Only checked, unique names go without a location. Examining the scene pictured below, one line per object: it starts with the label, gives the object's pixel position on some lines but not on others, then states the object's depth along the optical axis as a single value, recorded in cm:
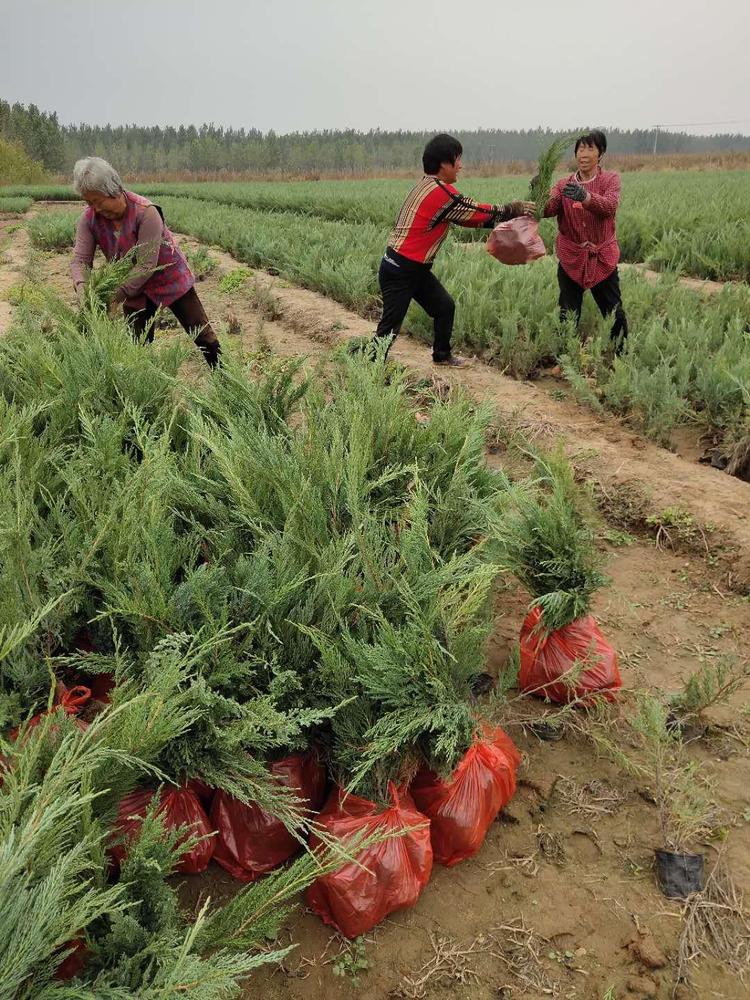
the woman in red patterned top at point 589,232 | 482
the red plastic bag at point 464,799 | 191
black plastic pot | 185
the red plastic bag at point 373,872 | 173
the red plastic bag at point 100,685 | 211
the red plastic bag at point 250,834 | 187
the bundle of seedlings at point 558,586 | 229
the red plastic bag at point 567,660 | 243
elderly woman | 374
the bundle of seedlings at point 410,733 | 172
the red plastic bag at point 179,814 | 174
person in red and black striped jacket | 477
